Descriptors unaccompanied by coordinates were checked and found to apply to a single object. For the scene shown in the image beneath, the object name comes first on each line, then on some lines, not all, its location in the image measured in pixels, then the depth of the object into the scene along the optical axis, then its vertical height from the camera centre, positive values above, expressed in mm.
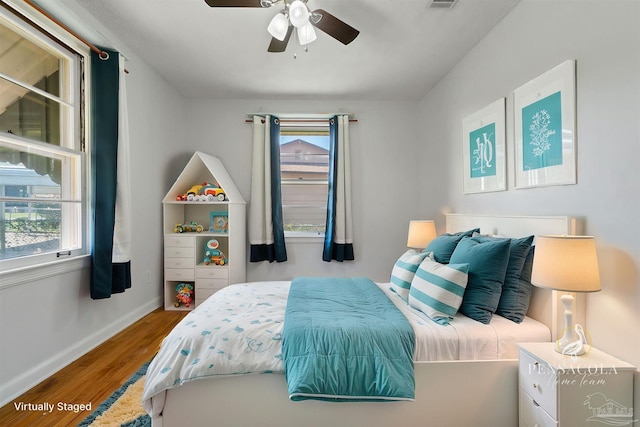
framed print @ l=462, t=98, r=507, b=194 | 2209 +508
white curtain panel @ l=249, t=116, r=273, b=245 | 3705 +281
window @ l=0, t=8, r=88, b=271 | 1770 +425
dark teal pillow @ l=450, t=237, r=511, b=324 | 1663 -389
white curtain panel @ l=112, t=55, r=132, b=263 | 2404 +164
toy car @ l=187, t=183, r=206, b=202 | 3371 +229
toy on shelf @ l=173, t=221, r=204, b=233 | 3428 -176
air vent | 2008 +1419
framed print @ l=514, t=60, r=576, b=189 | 1613 +497
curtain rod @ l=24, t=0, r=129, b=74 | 1806 +1252
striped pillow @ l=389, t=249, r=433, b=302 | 2064 -429
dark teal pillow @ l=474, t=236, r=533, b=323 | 1706 -374
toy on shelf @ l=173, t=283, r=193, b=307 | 3279 -900
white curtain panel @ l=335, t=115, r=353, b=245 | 3734 +293
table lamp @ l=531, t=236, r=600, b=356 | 1344 -269
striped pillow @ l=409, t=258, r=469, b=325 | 1648 -450
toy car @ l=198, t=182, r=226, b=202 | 3365 +236
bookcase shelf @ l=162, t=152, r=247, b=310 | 3287 -343
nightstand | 1254 -764
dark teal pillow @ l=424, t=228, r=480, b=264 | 2150 -248
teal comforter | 1380 -692
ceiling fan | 1691 +1174
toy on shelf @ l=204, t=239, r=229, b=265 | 3412 -491
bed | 1455 -853
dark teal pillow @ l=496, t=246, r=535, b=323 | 1689 -489
